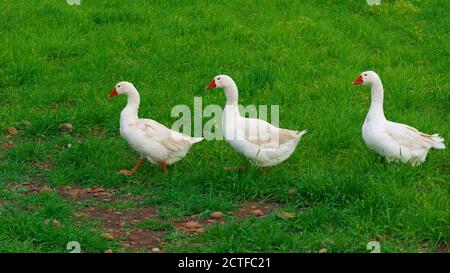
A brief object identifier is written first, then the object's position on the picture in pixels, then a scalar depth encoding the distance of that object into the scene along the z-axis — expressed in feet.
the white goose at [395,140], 24.73
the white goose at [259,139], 24.56
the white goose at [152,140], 25.26
